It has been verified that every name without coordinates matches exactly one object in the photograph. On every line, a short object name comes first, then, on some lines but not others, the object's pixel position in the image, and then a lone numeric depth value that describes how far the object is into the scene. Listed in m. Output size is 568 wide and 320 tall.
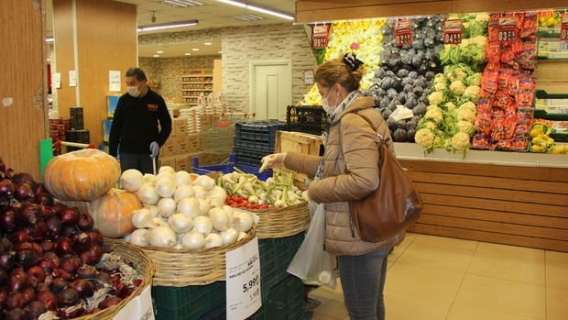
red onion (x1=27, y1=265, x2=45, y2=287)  1.31
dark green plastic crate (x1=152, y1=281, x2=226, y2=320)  1.81
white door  11.23
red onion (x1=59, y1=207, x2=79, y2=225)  1.60
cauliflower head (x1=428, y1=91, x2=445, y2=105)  5.17
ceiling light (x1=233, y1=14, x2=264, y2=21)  10.10
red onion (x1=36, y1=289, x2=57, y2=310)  1.26
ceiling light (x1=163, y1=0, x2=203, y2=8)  8.49
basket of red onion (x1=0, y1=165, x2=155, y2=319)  1.26
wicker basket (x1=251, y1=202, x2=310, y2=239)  2.37
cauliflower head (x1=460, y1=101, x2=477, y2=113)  5.06
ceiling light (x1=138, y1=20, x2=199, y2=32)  10.81
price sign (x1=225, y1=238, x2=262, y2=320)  1.88
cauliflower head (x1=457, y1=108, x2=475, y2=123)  5.02
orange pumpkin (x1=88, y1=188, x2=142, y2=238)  1.88
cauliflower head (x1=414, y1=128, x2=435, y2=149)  5.01
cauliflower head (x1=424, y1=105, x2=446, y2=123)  5.08
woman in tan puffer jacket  2.03
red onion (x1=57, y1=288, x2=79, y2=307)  1.29
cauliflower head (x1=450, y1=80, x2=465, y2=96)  5.14
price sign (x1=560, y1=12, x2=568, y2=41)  4.73
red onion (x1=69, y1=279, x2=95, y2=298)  1.34
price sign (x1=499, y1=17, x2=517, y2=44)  4.98
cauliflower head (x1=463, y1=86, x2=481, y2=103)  5.08
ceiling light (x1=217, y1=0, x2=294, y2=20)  8.29
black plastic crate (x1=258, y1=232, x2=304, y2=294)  2.40
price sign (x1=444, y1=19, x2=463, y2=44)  5.00
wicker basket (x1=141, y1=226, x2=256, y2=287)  1.75
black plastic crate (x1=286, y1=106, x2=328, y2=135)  4.30
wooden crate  3.55
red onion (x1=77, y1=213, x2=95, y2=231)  1.62
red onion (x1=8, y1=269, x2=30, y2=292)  1.26
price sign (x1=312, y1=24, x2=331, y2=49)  5.58
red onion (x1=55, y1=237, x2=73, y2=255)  1.50
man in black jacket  4.47
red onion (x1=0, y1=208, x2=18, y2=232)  1.44
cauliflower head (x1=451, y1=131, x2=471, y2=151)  4.91
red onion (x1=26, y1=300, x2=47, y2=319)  1.21
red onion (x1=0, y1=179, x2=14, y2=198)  1.51
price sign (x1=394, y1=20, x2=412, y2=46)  5.27
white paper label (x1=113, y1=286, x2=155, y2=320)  1.30
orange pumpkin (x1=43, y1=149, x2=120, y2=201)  1.81
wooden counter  4.76
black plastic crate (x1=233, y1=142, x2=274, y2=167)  4.68
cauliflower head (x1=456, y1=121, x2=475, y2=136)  4.95
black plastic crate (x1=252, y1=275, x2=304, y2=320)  2.51
